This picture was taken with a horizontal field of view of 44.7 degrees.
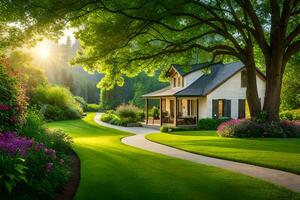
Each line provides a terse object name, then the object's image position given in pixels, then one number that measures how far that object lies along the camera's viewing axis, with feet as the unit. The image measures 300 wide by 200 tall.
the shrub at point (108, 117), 142.51
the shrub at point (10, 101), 34.19
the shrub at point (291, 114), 104.84
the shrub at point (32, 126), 37.60
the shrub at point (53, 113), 123.70
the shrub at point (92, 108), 237.04
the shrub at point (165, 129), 98.63
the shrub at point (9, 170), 19.79
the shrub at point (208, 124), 104.18
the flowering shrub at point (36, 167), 22.89
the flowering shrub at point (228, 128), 71.87
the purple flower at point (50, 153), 27.68
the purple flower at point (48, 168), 24.80
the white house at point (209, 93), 112.27
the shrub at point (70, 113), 132.57
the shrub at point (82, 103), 217.15
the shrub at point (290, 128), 70.69
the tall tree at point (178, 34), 52.34
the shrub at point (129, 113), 127.95
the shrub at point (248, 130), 69.67
